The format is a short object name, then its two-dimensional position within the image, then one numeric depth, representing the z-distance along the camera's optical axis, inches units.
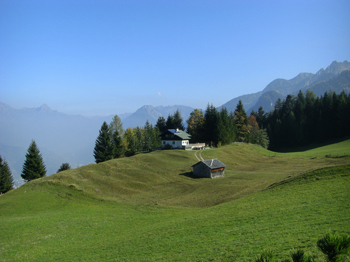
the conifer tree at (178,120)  4916.3
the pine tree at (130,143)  3833.7
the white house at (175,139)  3255.4
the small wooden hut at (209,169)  2148.1
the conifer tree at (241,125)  4466.5
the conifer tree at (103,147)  3116.6
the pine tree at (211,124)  3671.3
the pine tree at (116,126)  3885.3
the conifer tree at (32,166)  2449.1
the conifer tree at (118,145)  3326.8
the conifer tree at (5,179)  2395.4
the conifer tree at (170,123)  4909.0
